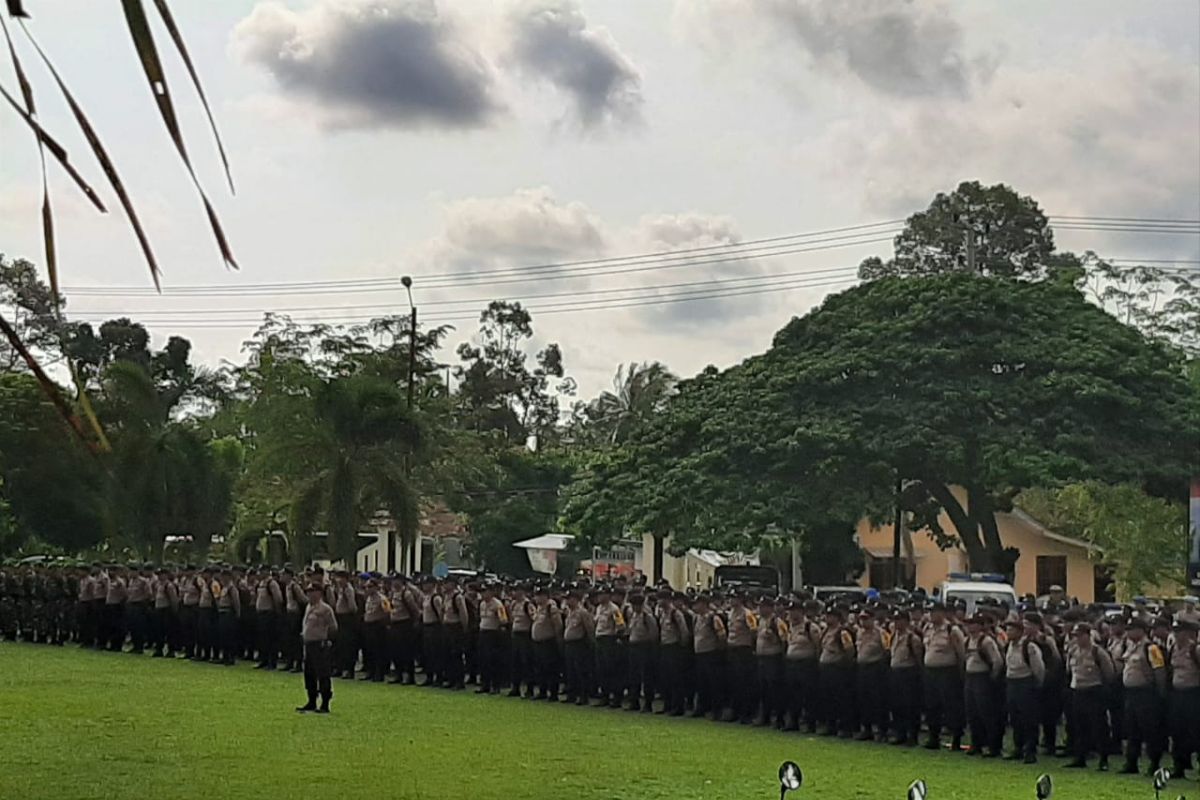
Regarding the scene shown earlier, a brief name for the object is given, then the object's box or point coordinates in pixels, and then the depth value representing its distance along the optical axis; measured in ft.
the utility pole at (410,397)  108.47
